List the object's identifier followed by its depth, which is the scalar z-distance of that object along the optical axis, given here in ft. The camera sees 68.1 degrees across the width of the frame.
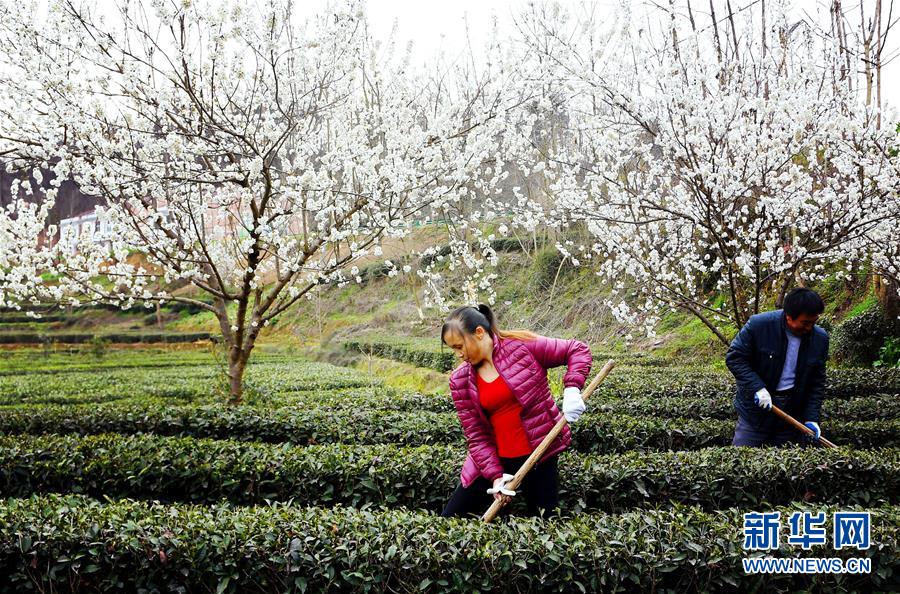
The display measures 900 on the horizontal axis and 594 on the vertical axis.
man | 13.38
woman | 10.45
